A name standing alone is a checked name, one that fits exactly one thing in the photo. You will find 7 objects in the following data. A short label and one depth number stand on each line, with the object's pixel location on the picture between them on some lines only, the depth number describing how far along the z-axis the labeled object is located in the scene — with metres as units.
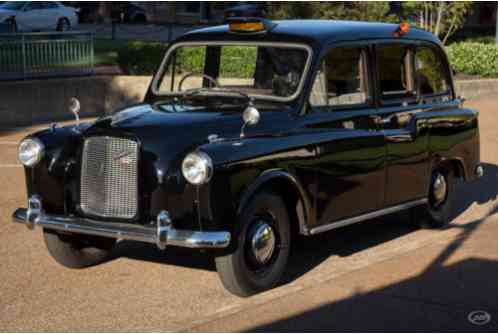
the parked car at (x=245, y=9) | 40.58
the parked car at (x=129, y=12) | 47.59
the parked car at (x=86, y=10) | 48.44
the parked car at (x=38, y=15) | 31.70
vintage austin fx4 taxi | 6.42
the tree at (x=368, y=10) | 22.77
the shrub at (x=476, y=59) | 22.05
